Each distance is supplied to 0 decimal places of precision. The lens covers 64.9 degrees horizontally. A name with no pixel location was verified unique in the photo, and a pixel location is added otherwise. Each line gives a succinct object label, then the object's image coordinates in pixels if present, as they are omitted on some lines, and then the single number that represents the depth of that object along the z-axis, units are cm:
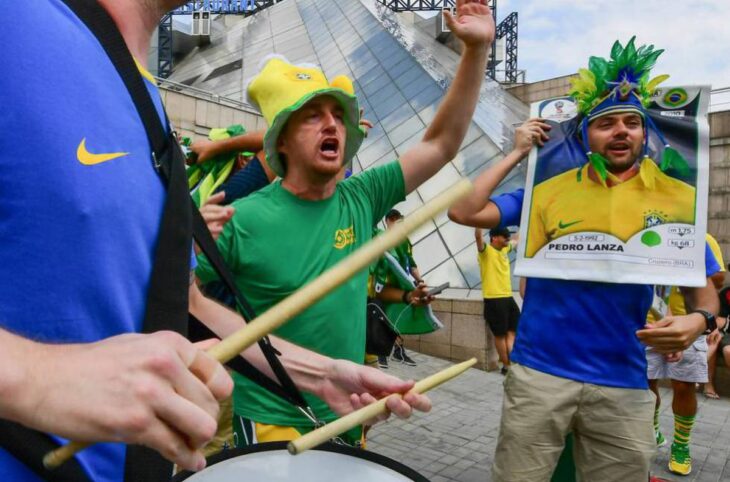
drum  120
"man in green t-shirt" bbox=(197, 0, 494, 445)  201
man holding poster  250
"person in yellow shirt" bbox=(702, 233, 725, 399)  401
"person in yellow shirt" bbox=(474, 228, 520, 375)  732
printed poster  256
